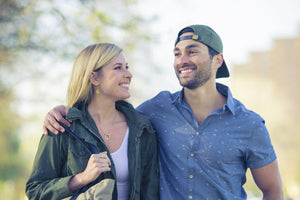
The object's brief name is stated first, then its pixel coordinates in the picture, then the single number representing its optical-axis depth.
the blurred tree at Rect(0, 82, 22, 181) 10.70
